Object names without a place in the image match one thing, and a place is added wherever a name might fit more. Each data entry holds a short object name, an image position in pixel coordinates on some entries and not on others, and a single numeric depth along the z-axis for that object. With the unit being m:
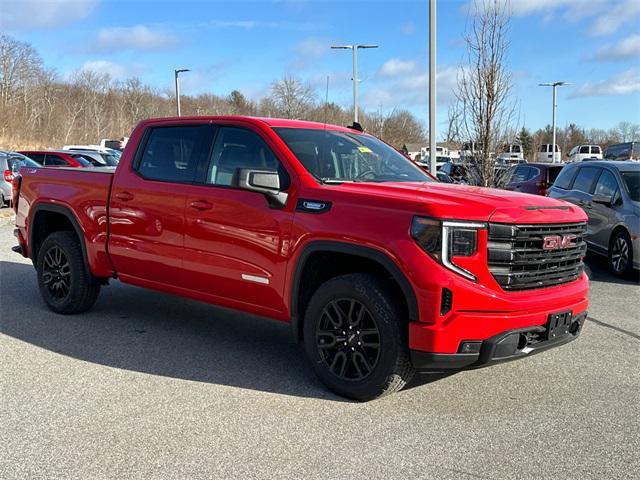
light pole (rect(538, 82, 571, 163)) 44.81
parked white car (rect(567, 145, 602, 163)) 51.72
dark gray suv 8.78
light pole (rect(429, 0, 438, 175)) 10.82
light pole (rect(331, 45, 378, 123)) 18.16
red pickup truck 3.91
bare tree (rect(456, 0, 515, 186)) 10.31
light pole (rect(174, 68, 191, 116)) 34.04
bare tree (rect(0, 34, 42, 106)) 68.00
